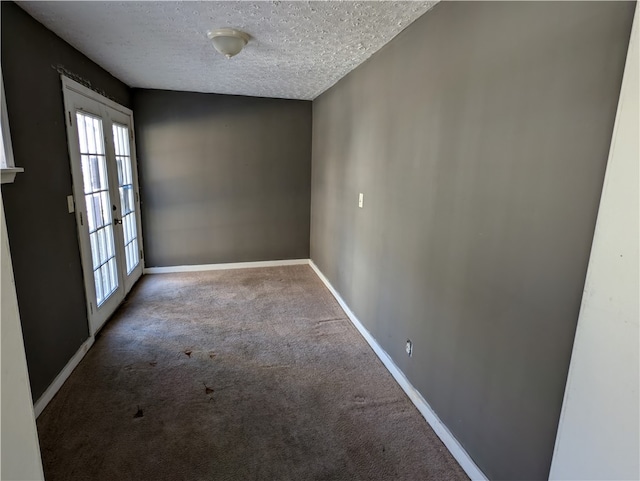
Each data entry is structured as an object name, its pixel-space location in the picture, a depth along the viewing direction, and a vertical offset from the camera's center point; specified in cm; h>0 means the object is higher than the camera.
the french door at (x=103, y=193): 266 -23
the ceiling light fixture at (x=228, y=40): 221 +82
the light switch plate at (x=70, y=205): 249 -26
